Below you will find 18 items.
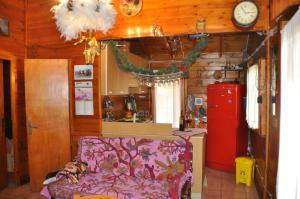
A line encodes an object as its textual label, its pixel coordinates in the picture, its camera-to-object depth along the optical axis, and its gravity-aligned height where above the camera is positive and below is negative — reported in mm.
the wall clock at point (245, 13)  2852 +883
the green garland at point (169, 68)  3164 +398
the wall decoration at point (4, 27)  3602 +939
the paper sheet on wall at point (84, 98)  3639 -98
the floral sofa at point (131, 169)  2619 -902
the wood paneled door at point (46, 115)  3635 -336
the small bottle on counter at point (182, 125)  3791 -508
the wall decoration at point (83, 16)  2984 +937
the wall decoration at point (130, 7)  3299 +1112
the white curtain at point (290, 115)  1832 -189
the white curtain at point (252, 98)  3629 -115
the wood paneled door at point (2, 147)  3746 -823
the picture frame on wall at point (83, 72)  3625 +286
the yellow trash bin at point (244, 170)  3900 -1232
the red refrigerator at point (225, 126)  4586 -648
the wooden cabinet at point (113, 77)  3680 +234
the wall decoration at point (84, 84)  3635 +111
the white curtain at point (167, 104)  5621 -280
